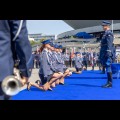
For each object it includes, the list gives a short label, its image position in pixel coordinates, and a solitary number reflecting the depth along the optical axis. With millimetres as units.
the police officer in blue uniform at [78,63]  15910
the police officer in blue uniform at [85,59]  20647
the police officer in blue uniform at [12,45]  2529
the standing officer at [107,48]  7281
